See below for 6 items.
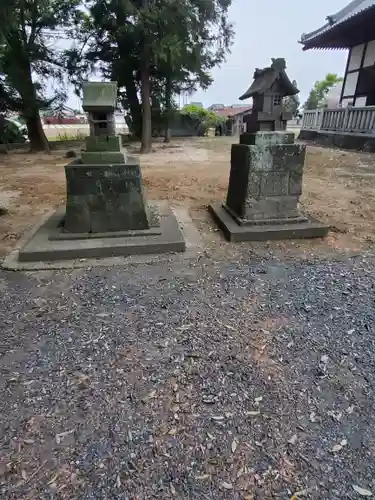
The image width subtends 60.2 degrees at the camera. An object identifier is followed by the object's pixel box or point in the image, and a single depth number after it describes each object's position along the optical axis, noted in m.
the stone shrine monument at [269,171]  3.24
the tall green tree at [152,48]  8.15
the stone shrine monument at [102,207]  2.95
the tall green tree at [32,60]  9.44
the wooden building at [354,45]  9.73
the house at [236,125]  20.44
